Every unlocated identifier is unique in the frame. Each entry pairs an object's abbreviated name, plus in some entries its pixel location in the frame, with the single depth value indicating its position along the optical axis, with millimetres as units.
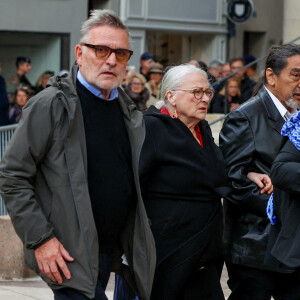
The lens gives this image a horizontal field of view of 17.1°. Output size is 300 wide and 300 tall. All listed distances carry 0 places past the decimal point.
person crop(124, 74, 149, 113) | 13898
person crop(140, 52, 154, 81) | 15857
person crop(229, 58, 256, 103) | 14492
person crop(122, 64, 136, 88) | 14333
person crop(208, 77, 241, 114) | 14469
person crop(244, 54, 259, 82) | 16055
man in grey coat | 4445
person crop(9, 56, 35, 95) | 16503
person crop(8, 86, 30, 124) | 14172
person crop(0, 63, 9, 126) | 14502
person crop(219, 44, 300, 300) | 5809
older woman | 5562
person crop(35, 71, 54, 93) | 16141
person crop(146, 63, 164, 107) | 14914
